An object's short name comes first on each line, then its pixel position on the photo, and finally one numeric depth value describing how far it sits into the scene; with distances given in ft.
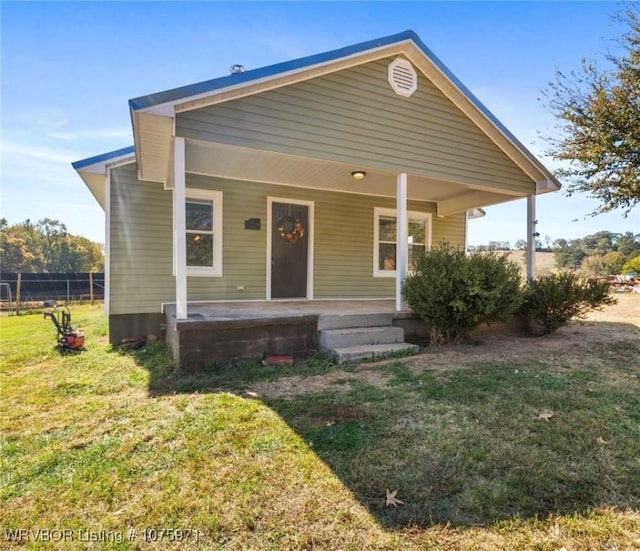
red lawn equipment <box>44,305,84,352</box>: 20.27
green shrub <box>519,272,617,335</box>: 20.07
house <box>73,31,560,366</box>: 15.88
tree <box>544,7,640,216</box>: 28.32
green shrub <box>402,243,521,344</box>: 16.63
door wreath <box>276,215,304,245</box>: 25.43
